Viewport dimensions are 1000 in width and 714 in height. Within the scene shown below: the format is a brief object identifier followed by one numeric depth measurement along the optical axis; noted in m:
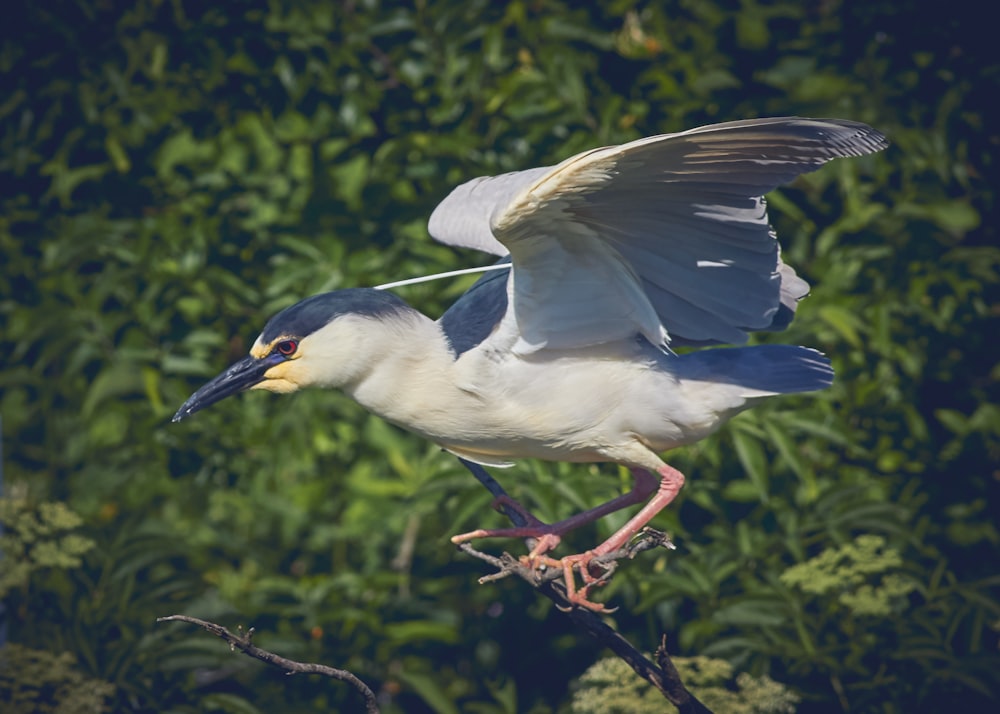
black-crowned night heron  10.13
